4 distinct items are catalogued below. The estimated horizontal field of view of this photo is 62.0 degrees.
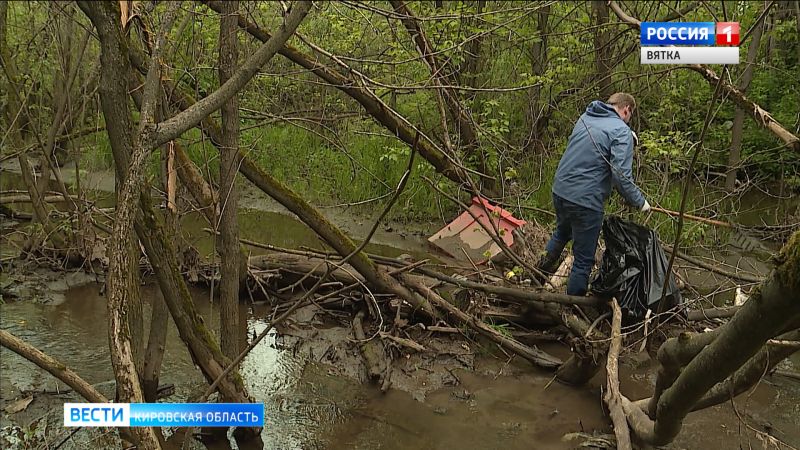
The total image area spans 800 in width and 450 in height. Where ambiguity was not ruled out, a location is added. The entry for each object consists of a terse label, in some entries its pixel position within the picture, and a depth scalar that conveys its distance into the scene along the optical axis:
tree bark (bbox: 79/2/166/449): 2.17
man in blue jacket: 4.67
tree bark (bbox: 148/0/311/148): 2.43
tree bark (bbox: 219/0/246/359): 3.59
